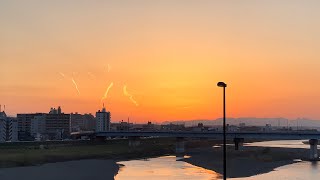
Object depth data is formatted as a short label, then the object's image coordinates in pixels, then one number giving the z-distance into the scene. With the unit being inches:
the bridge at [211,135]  5359.3
